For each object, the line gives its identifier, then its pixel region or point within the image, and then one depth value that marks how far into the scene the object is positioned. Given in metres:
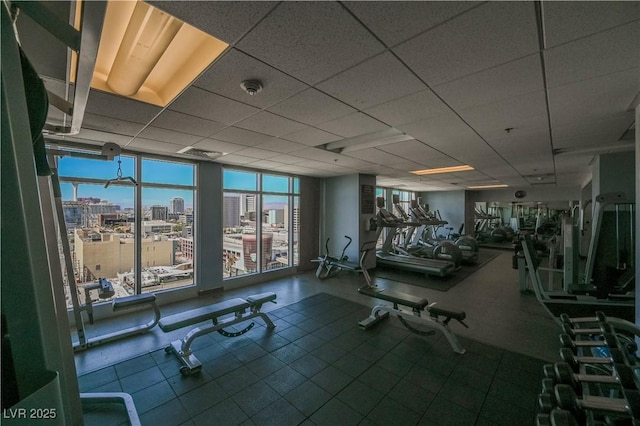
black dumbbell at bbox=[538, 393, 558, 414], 1.17
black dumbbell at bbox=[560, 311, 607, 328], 1.80
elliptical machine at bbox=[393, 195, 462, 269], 6.51
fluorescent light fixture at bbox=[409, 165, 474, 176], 5.54
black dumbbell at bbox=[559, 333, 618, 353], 1.52
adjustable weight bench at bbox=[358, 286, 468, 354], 2.87
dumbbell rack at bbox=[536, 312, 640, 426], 1.04
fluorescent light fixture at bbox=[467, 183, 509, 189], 9.52
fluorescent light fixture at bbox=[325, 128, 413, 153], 3.21
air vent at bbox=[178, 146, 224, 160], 3.90
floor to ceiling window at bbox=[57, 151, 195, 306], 3.67
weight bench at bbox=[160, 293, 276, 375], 2.59
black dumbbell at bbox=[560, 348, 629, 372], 1.35
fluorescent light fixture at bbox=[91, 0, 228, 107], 1.48
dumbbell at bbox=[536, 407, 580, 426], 1.00
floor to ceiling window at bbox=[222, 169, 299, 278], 5.36
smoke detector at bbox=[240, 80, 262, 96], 1.81
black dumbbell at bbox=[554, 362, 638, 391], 1.13
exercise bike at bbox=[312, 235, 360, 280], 5.95
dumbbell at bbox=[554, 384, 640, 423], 1.05
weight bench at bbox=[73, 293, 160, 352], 2.85
